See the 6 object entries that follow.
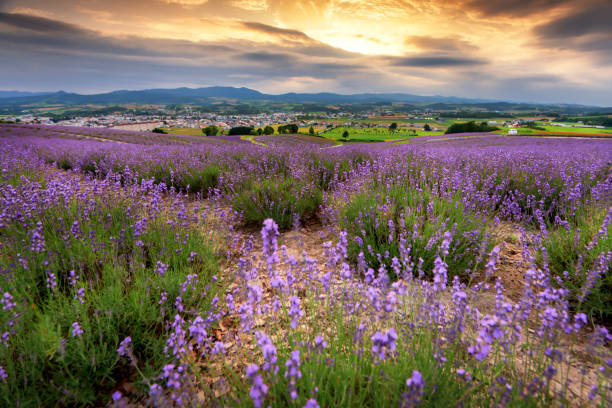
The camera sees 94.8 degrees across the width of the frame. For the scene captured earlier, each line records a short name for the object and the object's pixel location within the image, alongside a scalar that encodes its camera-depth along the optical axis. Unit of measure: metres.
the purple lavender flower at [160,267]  2.26
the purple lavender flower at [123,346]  1.50
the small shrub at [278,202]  4.52
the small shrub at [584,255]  2.40
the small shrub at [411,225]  3.00
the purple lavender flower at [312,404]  0.98
